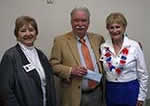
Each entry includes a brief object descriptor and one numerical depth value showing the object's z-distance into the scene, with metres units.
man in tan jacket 1.75
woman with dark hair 1.46
